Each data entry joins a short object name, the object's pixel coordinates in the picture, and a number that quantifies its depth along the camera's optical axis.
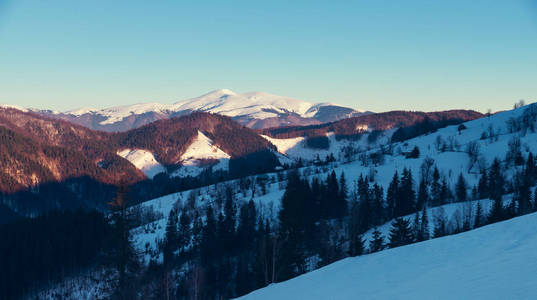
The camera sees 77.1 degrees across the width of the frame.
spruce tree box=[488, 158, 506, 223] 52.08
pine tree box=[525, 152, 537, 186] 90.62
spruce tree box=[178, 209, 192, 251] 91.80
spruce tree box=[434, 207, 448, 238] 53.94
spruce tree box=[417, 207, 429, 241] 54.92
